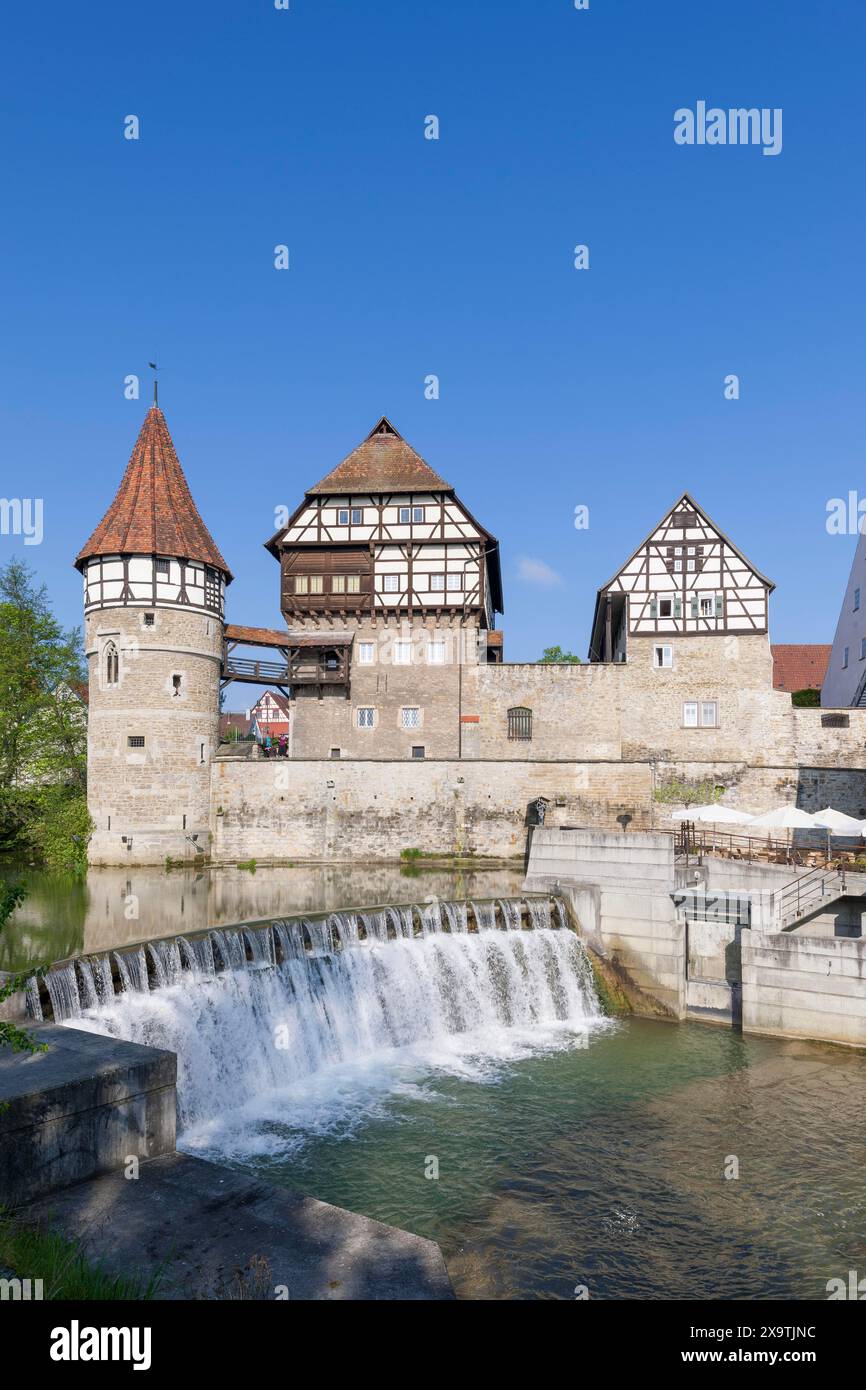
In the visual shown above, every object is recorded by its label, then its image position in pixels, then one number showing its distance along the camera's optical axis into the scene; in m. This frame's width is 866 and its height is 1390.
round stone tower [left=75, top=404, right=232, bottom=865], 32.03
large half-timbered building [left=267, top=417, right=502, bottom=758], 37.19
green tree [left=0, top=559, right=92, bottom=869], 32.34
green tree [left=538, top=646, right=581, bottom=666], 55.14
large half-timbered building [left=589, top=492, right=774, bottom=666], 36.09
